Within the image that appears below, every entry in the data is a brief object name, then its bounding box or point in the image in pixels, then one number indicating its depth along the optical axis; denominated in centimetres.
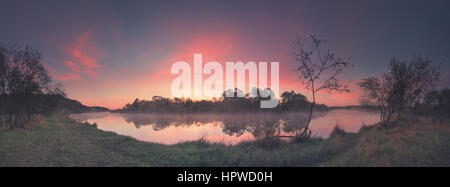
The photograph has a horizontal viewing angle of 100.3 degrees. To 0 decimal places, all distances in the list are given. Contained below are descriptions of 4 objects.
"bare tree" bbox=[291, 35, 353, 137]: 1228
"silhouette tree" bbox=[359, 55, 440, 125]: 1408
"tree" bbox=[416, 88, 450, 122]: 1860
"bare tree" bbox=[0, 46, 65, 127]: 1370
